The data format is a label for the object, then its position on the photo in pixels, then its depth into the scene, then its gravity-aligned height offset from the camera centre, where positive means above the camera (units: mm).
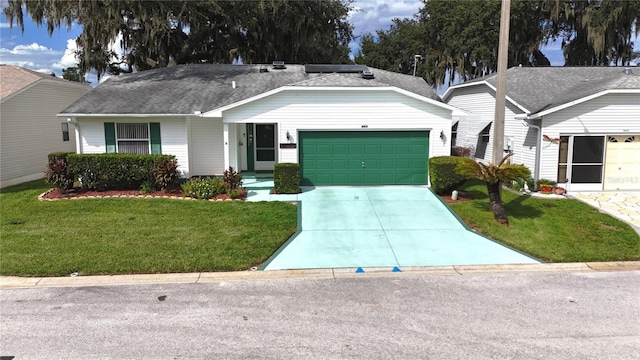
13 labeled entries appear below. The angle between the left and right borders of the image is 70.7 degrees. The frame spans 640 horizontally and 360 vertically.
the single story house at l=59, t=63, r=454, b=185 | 15766 +326
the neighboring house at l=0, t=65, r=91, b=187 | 17641 +607
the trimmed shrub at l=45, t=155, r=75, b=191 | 14875 -1285
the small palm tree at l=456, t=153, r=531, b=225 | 11633 -1019
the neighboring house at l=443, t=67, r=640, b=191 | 15289 -39
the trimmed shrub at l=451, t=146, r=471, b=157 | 21797 -773
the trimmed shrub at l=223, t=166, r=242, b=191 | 14891 -1439
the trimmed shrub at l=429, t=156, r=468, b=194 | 14438 -1300
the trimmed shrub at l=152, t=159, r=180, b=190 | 14945 -1266
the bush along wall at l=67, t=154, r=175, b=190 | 15109 -1039
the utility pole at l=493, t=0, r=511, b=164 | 12234 +1314
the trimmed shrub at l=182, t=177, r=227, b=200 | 14352 -1693
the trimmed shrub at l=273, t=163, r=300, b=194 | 14883 -1397
